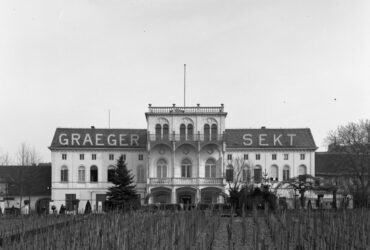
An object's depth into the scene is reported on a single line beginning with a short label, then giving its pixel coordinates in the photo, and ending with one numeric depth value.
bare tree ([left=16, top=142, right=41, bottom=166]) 93.31
